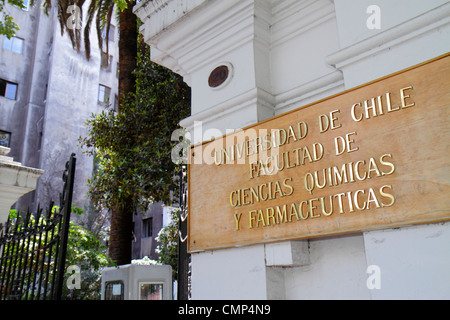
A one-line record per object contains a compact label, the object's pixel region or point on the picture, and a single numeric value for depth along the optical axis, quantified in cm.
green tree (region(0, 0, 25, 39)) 570
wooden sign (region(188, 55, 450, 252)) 220
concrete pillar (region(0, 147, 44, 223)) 466
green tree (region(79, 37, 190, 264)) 684
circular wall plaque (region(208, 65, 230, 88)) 352
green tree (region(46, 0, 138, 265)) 805
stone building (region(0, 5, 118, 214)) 2059
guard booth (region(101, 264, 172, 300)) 611
